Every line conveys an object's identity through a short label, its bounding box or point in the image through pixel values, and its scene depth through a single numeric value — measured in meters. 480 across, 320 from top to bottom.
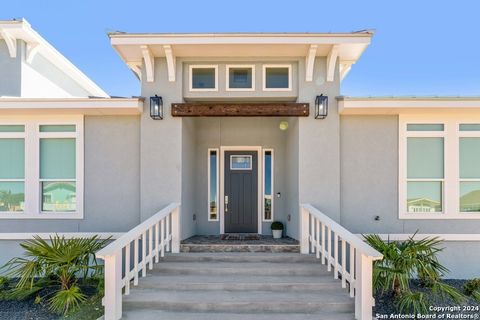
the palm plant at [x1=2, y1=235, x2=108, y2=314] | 4.64
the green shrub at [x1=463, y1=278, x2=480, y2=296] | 5.36
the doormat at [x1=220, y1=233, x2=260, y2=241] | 6.82
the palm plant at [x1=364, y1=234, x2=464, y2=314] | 4.55
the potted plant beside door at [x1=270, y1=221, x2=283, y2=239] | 7.11
